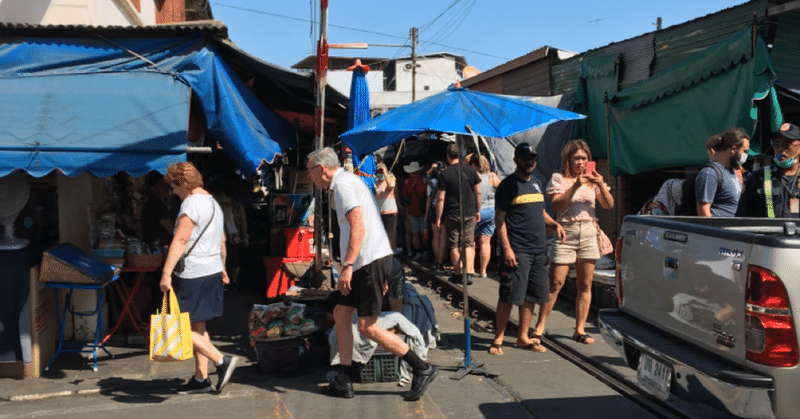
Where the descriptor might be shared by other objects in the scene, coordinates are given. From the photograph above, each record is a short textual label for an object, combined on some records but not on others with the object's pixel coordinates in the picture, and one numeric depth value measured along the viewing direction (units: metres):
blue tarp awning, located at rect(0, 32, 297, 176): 5.59
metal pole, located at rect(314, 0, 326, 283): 7.09
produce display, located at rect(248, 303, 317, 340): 5.62
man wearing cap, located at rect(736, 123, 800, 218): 5.25
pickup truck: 2.91
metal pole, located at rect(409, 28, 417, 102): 35.10
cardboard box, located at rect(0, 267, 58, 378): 5.64
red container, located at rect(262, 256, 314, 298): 8.41
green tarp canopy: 6.93
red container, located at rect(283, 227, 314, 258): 8.58
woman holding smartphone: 6.04
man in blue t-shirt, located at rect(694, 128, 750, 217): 5.38
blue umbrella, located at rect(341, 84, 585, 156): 5.18
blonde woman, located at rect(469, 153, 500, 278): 10.31
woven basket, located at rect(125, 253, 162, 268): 6.60
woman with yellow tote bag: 4.99
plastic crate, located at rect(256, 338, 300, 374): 5.55
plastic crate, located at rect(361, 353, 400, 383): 5.36
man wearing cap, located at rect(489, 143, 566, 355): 5.87
